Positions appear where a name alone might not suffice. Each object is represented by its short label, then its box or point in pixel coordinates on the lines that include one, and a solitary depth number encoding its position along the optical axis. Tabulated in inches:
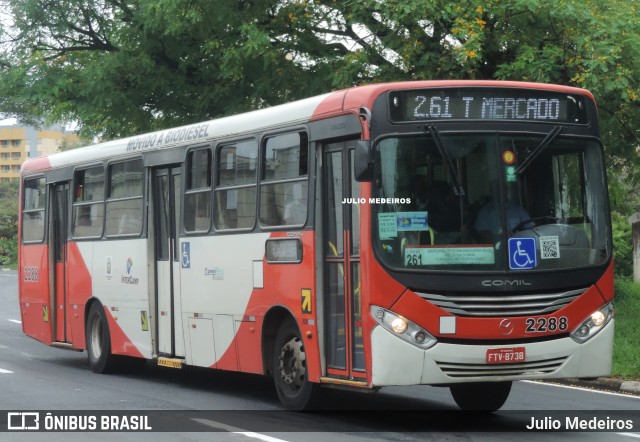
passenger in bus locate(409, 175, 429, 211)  434.3
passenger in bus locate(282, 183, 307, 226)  490.9
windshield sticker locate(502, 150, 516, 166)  442.9
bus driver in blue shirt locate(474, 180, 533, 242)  435.2
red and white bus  430.0
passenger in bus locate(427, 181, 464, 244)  433.7
